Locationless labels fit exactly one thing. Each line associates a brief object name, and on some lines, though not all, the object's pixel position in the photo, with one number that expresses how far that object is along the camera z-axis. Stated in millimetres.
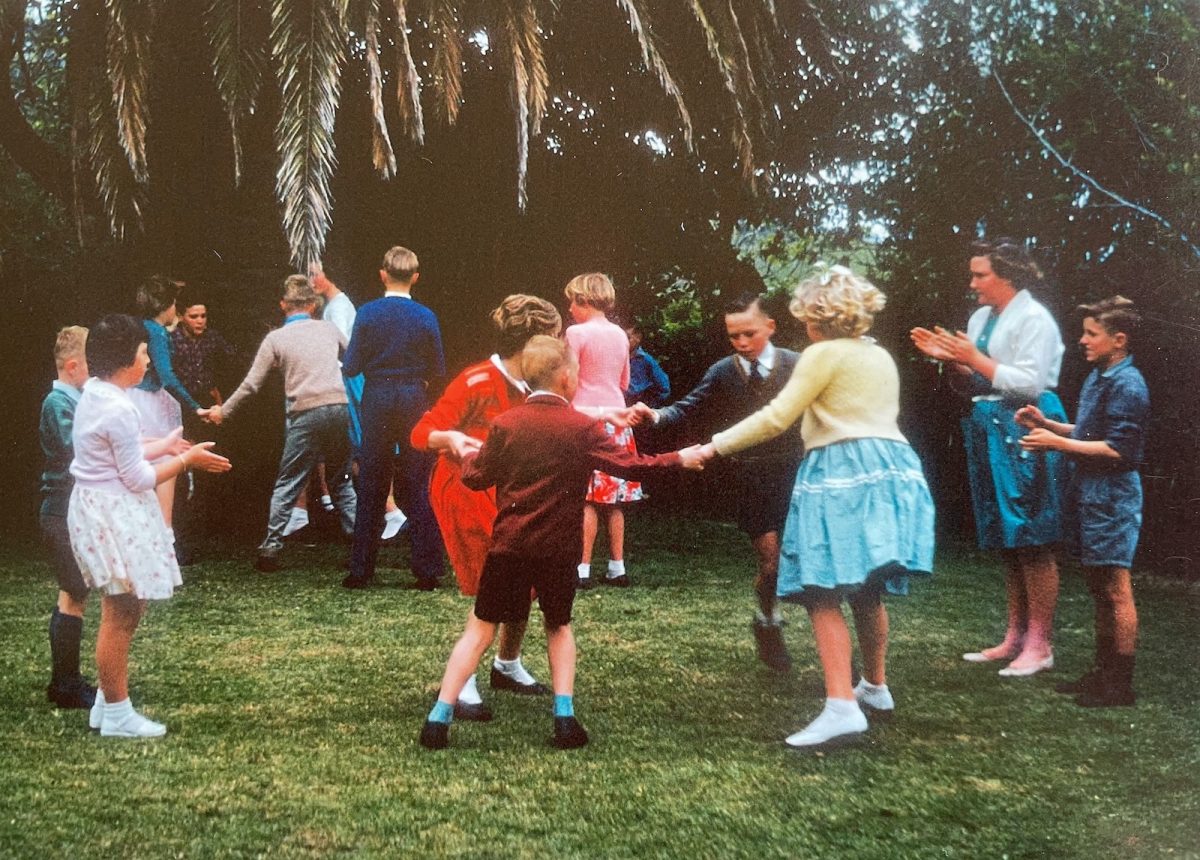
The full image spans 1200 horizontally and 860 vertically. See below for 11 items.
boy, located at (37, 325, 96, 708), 4254
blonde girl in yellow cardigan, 4070
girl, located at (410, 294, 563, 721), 4297
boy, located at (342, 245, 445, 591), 6836
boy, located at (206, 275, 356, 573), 7547
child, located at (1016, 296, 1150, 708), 4777
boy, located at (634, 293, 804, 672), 5246
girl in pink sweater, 7027
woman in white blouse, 4973
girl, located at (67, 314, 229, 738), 3938
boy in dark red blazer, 3984
